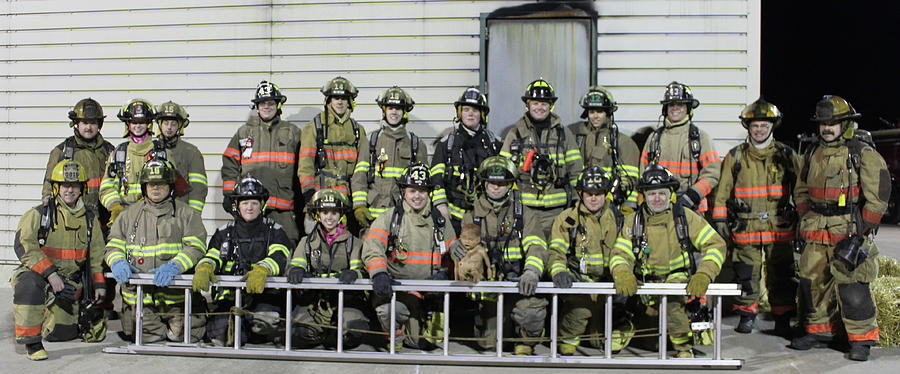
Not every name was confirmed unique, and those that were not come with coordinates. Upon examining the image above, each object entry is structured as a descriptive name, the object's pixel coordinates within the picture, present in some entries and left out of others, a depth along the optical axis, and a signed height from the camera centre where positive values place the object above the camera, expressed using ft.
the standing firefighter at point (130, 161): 20.67 +0.94
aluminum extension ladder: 15.01 -3.88
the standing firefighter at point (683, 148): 19.43 +1.58
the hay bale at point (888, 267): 23.65 -2.56
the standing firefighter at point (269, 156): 20.83 +1.20
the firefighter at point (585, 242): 16.52 -1.23
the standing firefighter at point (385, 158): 19.47 +1.10
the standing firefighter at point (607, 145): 19.47 +1.64
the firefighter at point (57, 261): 16.79 -2.10
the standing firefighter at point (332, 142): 20.54 +1.67
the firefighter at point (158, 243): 17.26 -1.51
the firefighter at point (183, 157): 20.79 +1.13
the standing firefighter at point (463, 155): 19.40 +1.22
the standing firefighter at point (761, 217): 18.94 -0.56
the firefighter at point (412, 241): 16.67 -1.30
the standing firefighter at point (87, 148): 21.76 +1.43
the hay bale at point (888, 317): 17.74 -3.33
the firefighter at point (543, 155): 18.85 +1.24
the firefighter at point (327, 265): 16.98 -2.00
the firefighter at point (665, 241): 16.11 -1.15
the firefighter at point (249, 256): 16.97 -1.81
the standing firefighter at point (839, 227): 16.35 -0.73
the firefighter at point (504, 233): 16.43 -1.03
